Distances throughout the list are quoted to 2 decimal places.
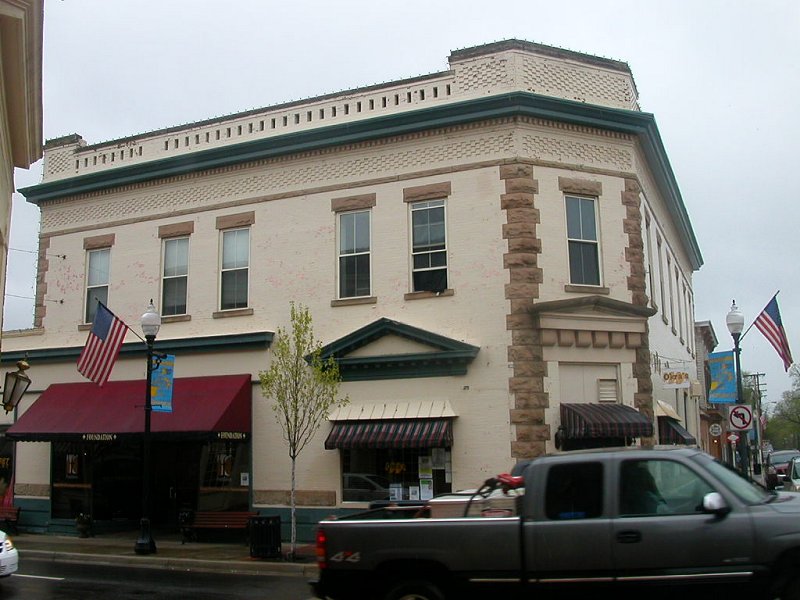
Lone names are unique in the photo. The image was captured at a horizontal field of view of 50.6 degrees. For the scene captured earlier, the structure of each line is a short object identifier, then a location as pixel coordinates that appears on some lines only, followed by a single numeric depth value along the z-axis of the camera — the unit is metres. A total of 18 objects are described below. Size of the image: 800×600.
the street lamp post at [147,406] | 17.62
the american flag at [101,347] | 19.06
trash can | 16.33
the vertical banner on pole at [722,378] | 19.64
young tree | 16.88
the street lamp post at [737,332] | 18.58
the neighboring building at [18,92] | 11.07
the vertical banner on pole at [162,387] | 18.25
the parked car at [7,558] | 12.48
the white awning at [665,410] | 19.38
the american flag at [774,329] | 21.27
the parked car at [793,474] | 24.43
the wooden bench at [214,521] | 19.28
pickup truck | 7.18
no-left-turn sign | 17.75
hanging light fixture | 15.90
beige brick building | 17.59
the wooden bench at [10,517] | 21.89
